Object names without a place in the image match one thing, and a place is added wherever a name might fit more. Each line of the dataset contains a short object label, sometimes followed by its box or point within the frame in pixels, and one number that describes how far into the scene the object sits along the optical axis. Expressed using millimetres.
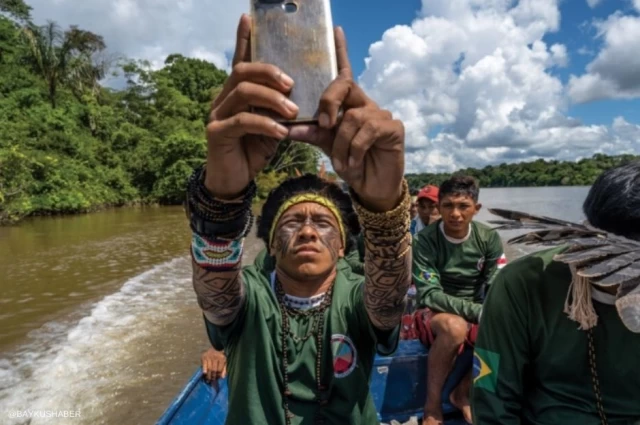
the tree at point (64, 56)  28484
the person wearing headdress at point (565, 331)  1450
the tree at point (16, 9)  28359
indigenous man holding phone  918
